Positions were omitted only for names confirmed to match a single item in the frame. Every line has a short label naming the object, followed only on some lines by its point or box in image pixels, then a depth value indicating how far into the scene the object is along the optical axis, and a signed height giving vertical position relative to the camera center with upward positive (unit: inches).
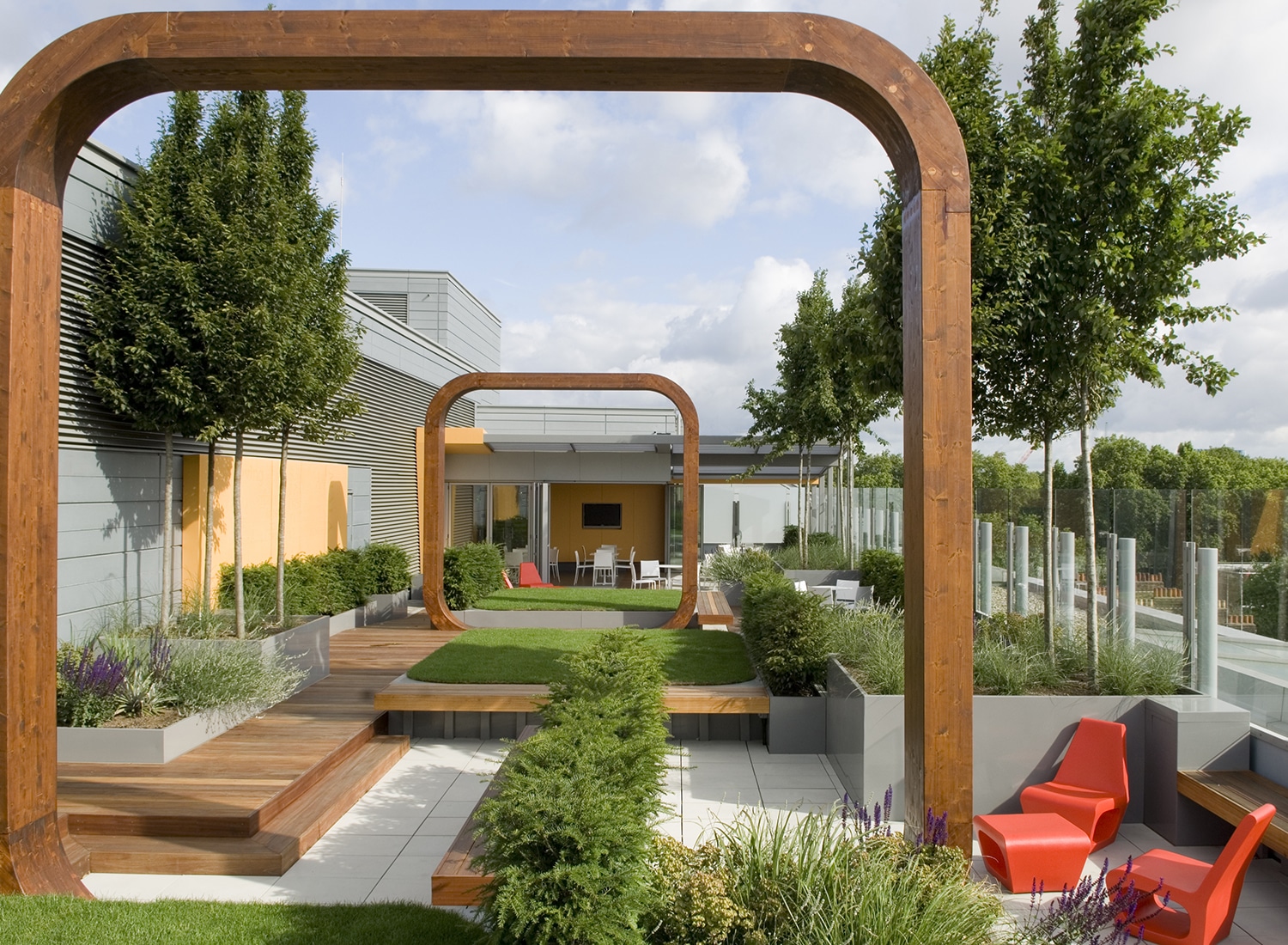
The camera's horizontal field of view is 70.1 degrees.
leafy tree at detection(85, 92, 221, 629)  310.3 +63.4
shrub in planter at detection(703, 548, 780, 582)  654.5 -48.0
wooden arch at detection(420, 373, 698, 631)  469.1 +22.4
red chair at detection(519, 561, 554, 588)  701.3 -59.7
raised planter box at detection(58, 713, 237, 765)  251.4 -68.1
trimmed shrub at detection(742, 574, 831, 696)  297.1 -47.4
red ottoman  186.1 -72.4
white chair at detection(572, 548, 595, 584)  869.8 -68.4
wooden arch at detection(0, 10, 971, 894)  148.3 +67.3
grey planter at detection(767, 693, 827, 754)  294.8 -73.1
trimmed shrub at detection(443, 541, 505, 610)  530.6 -44.9
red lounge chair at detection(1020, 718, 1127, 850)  208.7 -68.1
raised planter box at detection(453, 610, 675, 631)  489.4 -64.4
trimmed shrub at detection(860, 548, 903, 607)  508.4 -44.3
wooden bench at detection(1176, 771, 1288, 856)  182.4 -63.7
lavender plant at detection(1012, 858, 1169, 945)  126.0 -58.5
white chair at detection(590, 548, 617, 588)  810.8 -68.9
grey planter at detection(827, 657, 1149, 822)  229.9 -59.8
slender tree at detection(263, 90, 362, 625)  350.0 +76.7
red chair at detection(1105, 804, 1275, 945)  157.5 -69.2
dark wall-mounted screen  1027.3 -17.3
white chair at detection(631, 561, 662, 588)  767.1 -62.2
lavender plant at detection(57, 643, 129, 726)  256.8 -53.7
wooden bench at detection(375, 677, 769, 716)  300.4 -66.0
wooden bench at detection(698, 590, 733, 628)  482.0 -60.3
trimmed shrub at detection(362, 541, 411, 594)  563.5 -44.0
